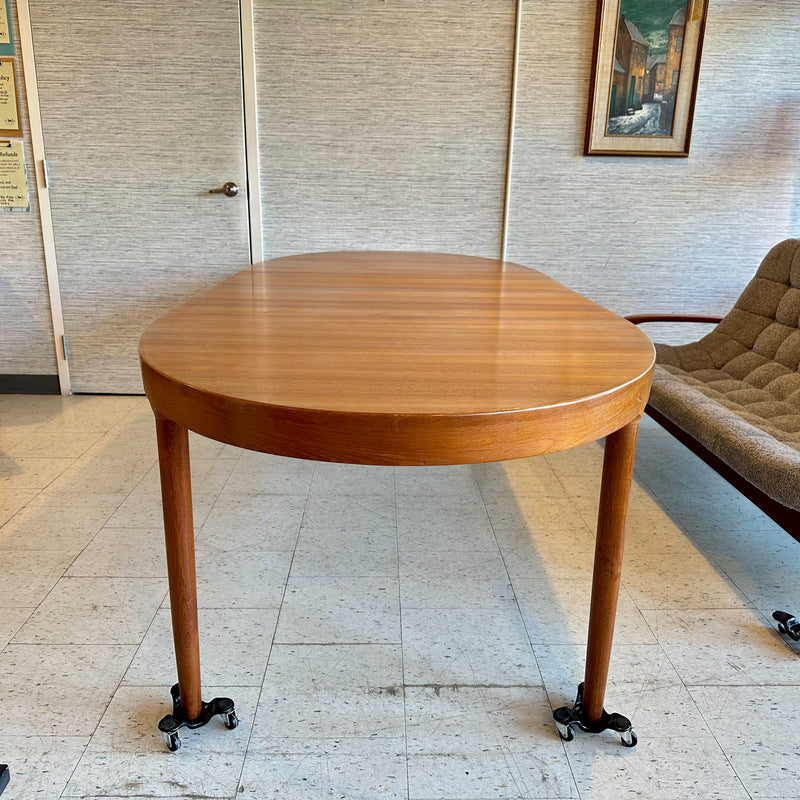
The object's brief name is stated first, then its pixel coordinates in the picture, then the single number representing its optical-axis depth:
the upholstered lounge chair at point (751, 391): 1.93
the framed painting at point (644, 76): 3.40
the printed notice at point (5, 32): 3.38
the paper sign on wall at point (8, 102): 3.45
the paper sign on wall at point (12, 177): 3.56
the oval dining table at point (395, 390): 1.09
